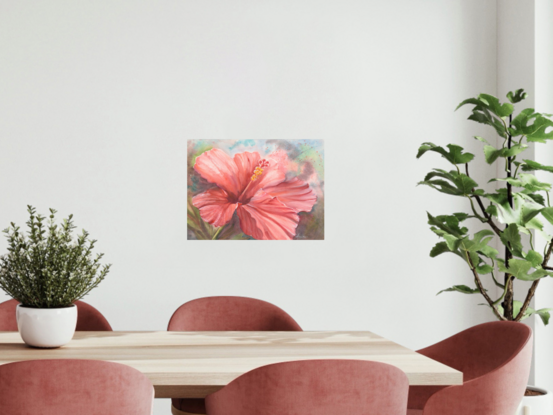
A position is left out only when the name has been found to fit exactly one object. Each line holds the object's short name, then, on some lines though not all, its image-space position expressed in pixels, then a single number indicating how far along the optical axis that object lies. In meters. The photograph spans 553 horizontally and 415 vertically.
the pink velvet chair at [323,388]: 1.33
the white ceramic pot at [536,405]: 2.59
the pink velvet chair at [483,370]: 1.85
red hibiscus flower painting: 3.40
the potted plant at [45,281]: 1.86
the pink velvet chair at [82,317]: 2.56
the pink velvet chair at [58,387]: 1.27
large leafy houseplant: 2.56
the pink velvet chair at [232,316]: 2.63
